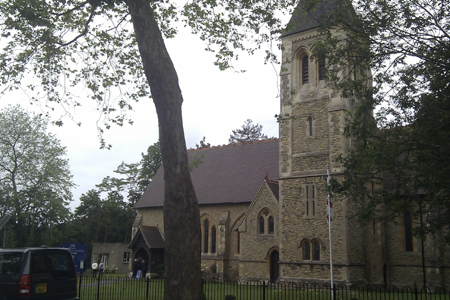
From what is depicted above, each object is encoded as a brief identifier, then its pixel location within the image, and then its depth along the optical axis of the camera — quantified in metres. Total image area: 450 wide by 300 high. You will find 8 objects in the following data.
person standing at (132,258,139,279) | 32.74
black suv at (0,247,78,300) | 10.82
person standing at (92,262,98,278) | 31.64
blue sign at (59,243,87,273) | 23.69
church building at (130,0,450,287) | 23.06
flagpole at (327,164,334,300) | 19.16
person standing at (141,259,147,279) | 32.19
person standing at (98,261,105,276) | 34.25
